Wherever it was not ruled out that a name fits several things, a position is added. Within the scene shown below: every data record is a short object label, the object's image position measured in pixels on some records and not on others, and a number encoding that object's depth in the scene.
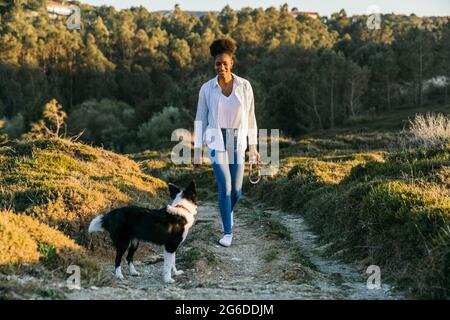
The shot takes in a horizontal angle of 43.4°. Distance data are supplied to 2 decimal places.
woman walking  8.65
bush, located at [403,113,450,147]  14.88
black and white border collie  7.27
